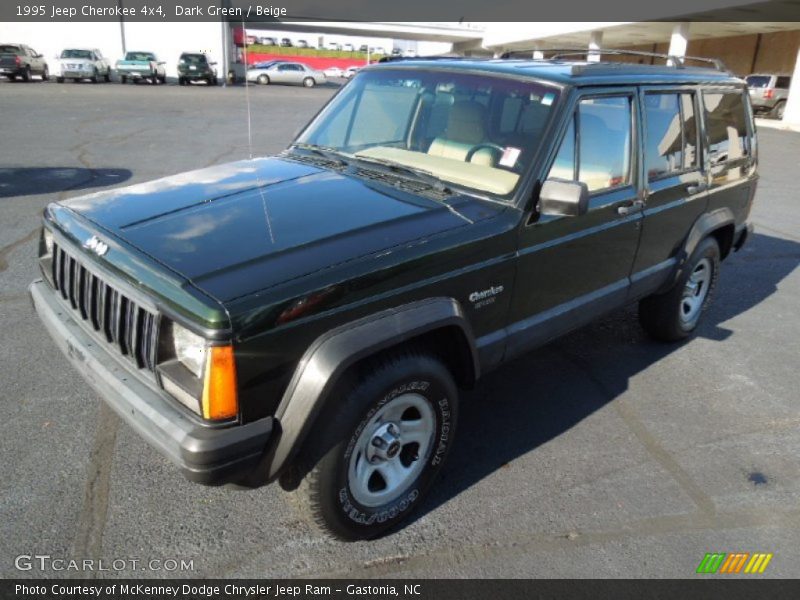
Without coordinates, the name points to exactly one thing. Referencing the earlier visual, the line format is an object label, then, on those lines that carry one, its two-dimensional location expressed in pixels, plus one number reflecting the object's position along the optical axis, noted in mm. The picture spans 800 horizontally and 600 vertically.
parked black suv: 32375
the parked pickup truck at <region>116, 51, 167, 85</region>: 31141
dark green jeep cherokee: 2193
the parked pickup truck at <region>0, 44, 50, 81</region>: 28078
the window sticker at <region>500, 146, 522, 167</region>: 3107
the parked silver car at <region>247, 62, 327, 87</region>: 39094
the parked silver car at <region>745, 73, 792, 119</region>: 25464
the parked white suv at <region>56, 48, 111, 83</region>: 29562
